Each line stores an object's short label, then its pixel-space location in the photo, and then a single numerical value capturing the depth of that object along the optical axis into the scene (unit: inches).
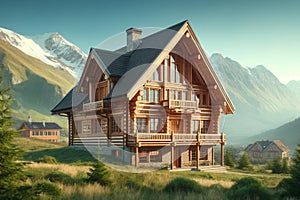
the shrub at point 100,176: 621.3
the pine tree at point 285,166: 1465.3
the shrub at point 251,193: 559.1
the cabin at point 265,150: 3666.3
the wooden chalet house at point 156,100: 1112.8
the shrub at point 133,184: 599.5
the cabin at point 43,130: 3846.0
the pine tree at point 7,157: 371.6
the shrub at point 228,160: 1621.6
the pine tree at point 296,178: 565.0
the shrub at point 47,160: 1034.1
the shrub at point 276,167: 1492.4
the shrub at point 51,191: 451.5
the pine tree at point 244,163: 1576.0
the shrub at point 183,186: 606.3
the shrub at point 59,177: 626.0
